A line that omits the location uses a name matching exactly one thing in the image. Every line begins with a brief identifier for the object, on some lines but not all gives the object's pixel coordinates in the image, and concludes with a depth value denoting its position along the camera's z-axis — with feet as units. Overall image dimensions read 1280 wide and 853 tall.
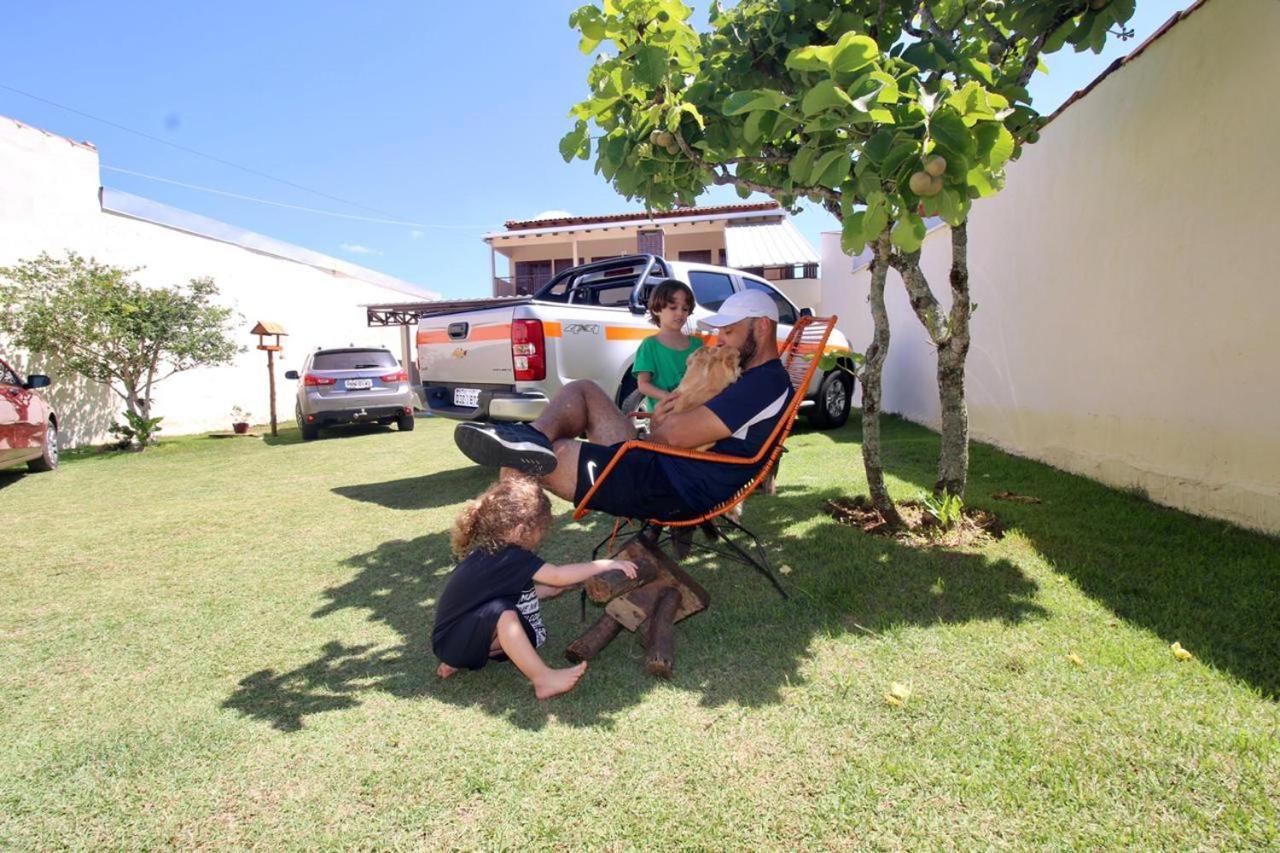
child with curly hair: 7.55
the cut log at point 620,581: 8.96
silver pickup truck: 16.89
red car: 20.01
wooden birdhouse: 37.17
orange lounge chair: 9.17
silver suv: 31.73
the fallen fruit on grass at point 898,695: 7.12
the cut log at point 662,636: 7.95
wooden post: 36.88
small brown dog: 9.85
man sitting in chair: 8.86
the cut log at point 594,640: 8.29
